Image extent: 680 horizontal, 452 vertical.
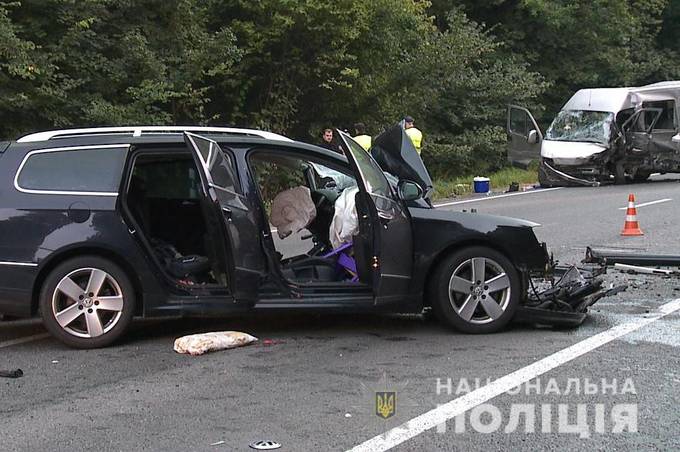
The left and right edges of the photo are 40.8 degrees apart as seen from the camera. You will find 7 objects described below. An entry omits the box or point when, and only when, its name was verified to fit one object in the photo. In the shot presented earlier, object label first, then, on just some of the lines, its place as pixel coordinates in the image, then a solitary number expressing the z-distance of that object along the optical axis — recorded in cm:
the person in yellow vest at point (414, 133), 1756
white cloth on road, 643
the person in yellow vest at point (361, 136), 1628
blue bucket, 2178
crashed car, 652
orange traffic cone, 1234
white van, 2283
